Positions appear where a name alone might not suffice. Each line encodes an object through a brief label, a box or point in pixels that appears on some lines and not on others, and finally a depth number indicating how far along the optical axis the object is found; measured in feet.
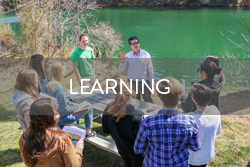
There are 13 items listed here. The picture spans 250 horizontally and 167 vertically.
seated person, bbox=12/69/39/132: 7.84
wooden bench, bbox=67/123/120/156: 8.73
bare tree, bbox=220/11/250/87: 23.92
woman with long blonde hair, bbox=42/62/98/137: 8.50
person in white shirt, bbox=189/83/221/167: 6.38
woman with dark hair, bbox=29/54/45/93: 10.18
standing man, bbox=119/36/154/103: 12.61
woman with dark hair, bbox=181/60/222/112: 8.83
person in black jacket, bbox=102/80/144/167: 6.47
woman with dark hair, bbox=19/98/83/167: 5.08
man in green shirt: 13.25
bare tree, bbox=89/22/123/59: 31.59
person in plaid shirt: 5.46
